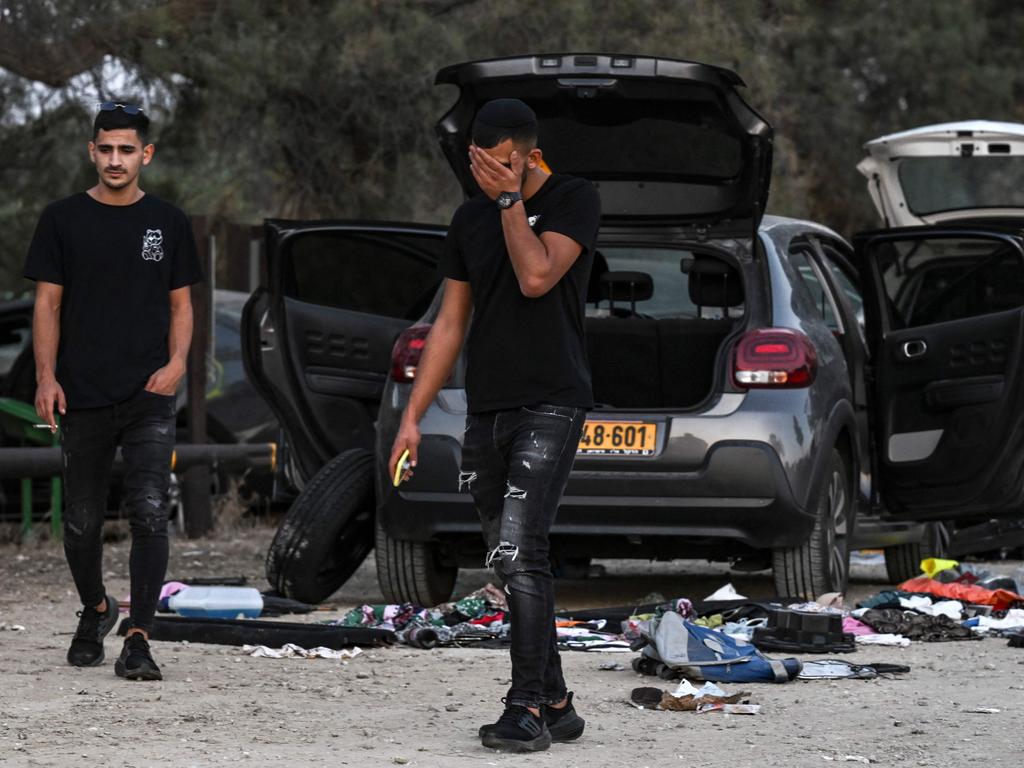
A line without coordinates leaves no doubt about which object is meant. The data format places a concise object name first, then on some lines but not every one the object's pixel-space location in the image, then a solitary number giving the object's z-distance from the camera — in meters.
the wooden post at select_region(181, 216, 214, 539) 25.58
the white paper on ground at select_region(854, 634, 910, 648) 16.27
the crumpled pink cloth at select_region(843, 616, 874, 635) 16.58
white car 18.59
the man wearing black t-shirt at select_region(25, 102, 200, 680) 13.90
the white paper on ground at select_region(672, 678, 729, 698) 12.87
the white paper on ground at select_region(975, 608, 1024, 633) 17.02
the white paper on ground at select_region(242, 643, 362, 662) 15.12
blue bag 13.97
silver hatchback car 16.86
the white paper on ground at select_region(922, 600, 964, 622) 17.20
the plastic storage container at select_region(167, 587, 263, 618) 17.48
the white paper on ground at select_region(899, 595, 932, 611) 17.33
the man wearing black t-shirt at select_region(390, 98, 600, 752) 11.12
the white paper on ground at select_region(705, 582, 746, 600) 17.55
